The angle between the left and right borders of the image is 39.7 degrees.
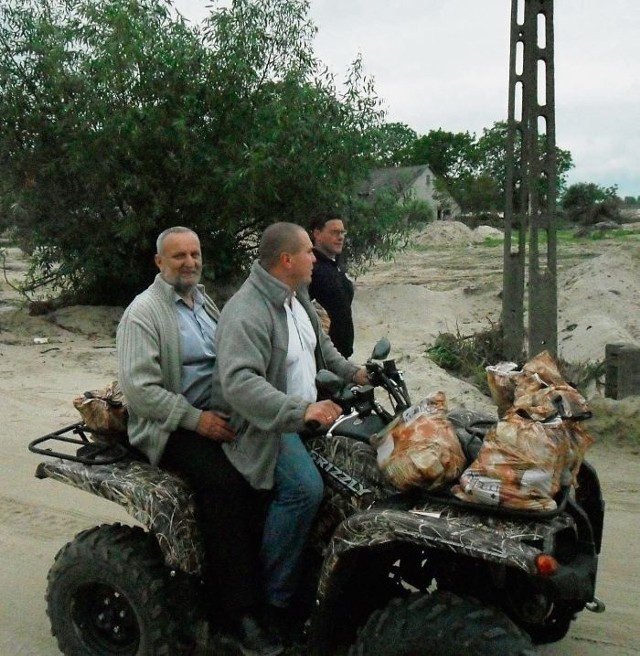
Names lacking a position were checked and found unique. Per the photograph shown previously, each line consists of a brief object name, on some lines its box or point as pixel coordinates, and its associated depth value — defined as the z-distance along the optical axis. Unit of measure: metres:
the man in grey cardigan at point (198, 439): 3.43
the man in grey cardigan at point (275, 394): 3.21
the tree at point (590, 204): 42.84
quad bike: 2.87
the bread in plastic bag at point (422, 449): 3.01
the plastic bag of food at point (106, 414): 3.75
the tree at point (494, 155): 60.82
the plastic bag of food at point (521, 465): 2.88
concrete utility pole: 9.70
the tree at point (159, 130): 12.99
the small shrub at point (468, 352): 10.43
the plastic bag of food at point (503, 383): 3.33
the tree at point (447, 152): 78.56
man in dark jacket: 6.36
